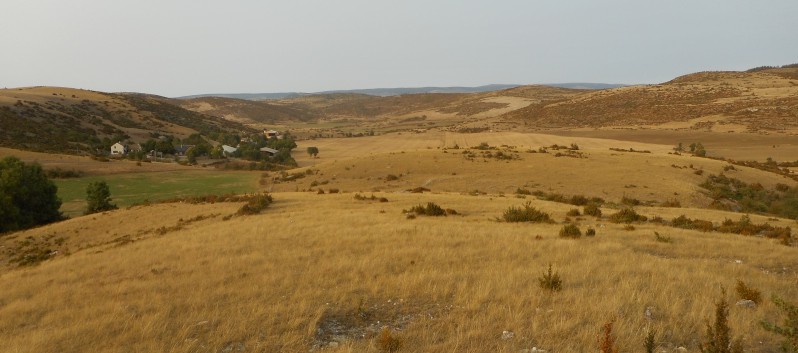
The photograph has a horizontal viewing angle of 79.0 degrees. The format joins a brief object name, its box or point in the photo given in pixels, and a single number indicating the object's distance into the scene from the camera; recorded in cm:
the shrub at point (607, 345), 540
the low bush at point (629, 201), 3351
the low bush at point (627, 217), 2175
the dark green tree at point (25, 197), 3359
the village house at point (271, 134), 14864
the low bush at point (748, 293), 884
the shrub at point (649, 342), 550
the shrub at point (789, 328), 594
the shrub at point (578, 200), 3181
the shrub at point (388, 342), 707
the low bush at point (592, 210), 2361
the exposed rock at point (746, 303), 862
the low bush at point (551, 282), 953
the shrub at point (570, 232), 1642
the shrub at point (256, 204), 2642
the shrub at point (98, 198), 3784
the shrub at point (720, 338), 535
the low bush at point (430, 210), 2355
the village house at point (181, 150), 9948
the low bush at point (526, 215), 2139
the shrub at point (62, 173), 5488
